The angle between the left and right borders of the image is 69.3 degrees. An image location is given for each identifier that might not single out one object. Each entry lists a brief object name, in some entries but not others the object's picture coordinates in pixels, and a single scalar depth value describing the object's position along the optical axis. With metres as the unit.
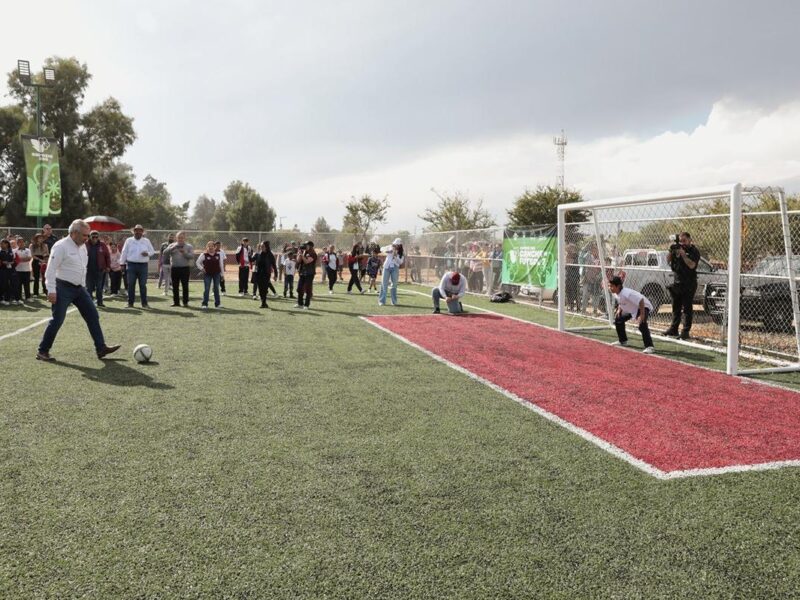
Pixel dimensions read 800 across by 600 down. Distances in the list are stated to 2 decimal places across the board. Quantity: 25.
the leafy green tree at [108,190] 42.50
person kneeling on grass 14.20
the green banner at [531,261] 15.23
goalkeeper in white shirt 9.63
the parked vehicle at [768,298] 10.47
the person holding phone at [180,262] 14.37
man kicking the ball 7.75
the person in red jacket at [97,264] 13.88
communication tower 59.84
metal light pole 29.91
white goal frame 7.93
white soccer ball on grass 7.95
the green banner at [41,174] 23.02
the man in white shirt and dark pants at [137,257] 14.13
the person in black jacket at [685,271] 10.30
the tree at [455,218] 47.00
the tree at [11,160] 38.38
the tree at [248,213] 67.19
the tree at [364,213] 51.62
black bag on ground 17.64
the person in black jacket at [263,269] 15.54
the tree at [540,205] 42.66
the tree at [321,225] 100.26
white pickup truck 13.09
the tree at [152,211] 49.40
